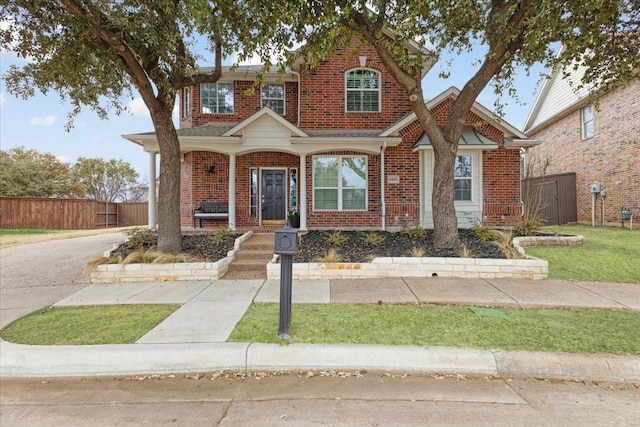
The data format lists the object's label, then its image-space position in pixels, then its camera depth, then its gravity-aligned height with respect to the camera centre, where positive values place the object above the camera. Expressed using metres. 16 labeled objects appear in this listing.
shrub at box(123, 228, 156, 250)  8.35 -0.63
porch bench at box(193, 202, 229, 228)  12.02 +0.17
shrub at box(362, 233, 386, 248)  8.33 -0.66
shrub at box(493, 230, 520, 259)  7.19 -0.71
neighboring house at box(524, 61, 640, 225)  13.91 +3.23
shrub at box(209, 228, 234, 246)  8.95 -0.60
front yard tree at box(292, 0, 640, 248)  7.07 +3.91
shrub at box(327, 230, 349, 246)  8.55 -0.65
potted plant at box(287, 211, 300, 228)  11.15 -0.18
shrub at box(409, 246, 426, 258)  7.13 -0.83
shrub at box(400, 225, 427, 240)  9.09 -0.53
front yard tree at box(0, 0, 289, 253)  6.61 +3.52
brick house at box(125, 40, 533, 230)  10.87 +2.06
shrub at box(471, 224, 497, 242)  8.74 -0.54
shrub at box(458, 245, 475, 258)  7.02 -0.83
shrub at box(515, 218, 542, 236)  9.72 -0.42
